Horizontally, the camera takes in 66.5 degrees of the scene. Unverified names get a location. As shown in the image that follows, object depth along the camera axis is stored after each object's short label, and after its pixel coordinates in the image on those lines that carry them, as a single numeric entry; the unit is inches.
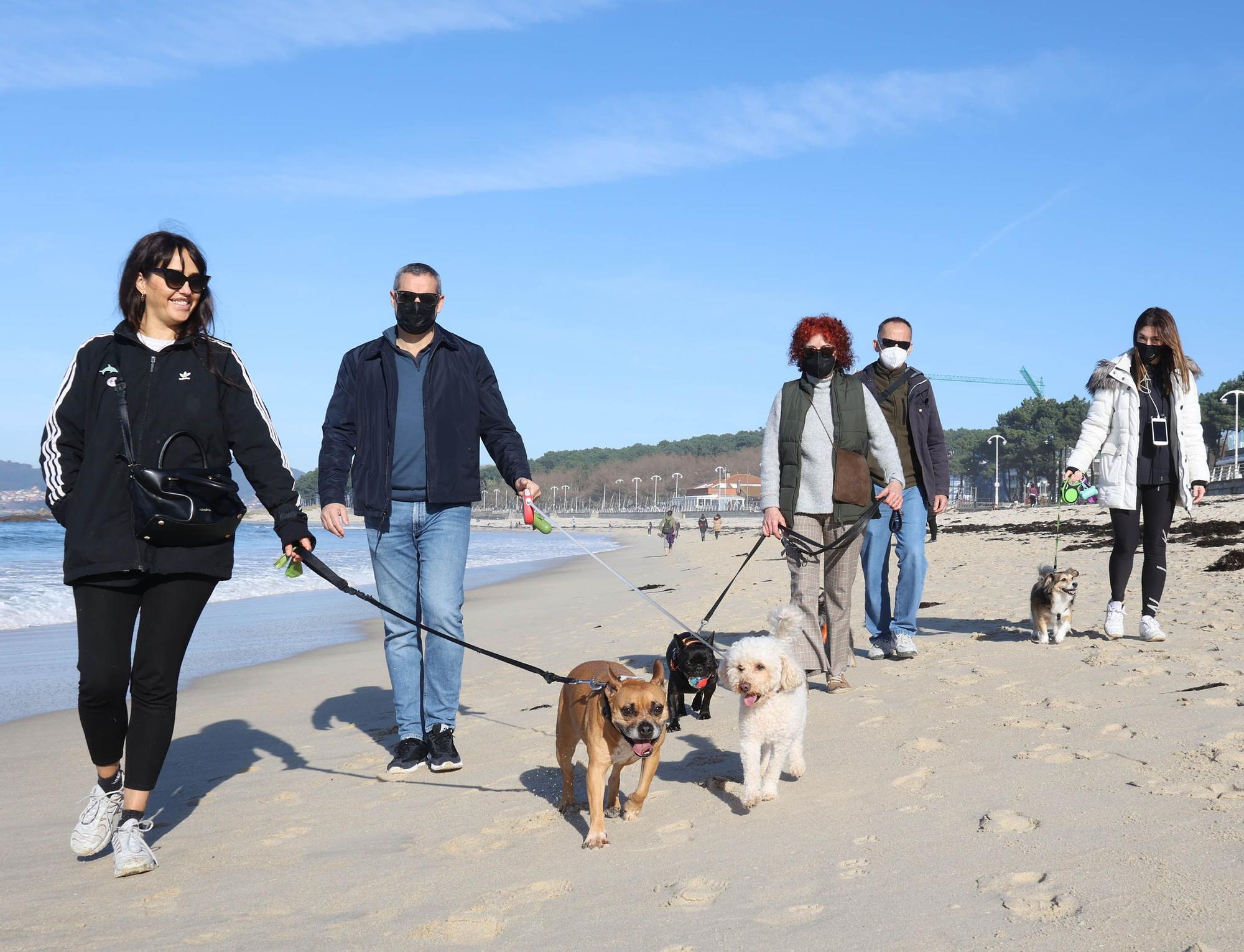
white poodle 143.9
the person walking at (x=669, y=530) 1422.2
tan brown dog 135.1
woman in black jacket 122.2
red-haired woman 215.5
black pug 182.9
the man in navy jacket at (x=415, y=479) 171.9
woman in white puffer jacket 249.4
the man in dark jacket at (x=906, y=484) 255.8
